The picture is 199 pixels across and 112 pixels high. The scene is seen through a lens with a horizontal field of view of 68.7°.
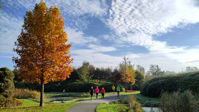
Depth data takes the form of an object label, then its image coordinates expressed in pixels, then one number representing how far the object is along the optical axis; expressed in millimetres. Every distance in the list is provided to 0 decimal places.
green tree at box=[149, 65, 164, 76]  66531
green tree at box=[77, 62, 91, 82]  35031
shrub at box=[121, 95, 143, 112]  11469
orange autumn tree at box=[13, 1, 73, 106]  11617
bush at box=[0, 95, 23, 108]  11454
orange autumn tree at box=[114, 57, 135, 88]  29500
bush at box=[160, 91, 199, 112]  8414
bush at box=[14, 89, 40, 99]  18323
